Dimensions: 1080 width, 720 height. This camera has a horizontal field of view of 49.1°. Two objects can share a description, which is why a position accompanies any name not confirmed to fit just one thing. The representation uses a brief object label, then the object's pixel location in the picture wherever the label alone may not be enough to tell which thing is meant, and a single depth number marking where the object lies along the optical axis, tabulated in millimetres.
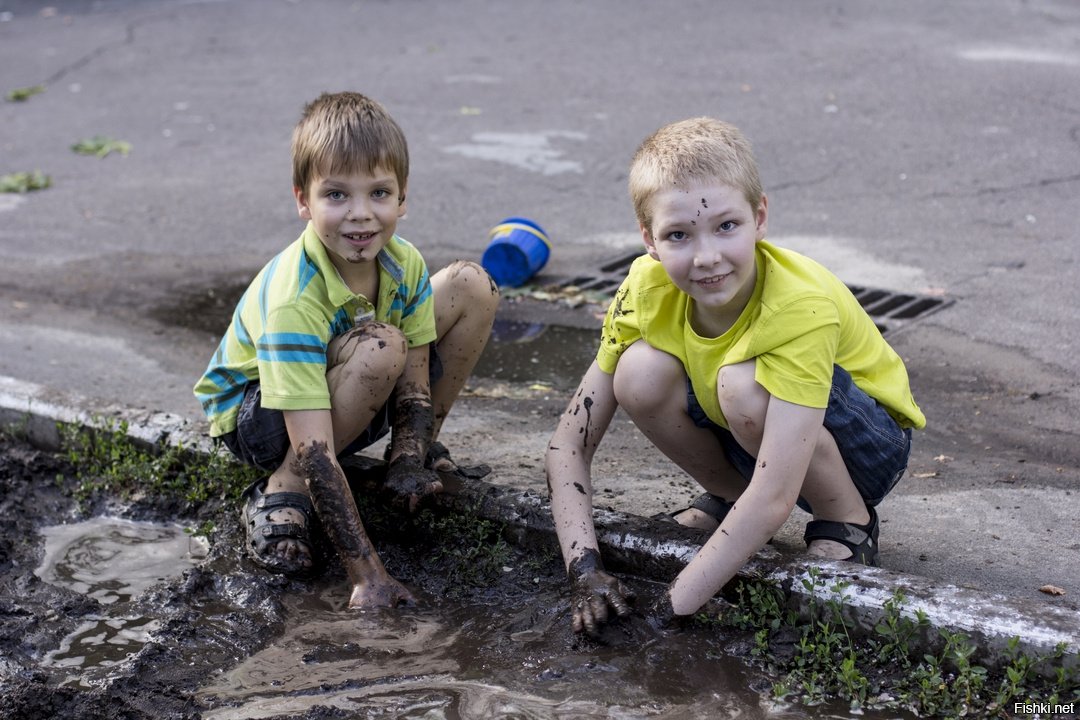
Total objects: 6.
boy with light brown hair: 3184
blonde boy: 2748
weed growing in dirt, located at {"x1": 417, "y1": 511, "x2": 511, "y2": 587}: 3279
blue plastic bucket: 5629
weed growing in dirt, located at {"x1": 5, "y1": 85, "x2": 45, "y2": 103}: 10037
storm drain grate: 5008
